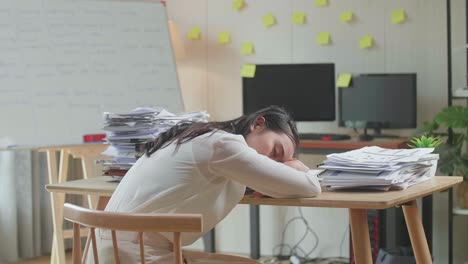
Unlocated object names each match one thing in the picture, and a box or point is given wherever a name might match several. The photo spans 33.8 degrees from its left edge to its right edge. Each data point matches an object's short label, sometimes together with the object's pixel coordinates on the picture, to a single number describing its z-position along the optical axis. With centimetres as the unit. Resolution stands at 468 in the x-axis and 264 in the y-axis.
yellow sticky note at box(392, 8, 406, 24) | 444
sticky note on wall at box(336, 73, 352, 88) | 444
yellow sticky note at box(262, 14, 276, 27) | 481
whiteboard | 391
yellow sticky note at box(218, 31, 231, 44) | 494
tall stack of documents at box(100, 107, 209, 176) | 265
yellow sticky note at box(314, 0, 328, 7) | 464
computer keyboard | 428
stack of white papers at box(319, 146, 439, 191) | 204
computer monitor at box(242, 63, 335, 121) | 446
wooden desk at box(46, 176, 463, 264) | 189
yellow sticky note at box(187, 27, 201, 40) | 503
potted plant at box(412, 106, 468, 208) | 382
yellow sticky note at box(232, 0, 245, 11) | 489
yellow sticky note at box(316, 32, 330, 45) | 464
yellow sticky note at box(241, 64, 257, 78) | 461
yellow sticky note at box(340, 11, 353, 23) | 457
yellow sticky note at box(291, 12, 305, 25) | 472
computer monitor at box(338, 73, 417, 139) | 427
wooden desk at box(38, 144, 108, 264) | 377
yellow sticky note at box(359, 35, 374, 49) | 452
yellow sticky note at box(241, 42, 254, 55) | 488
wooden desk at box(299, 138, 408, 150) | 404
